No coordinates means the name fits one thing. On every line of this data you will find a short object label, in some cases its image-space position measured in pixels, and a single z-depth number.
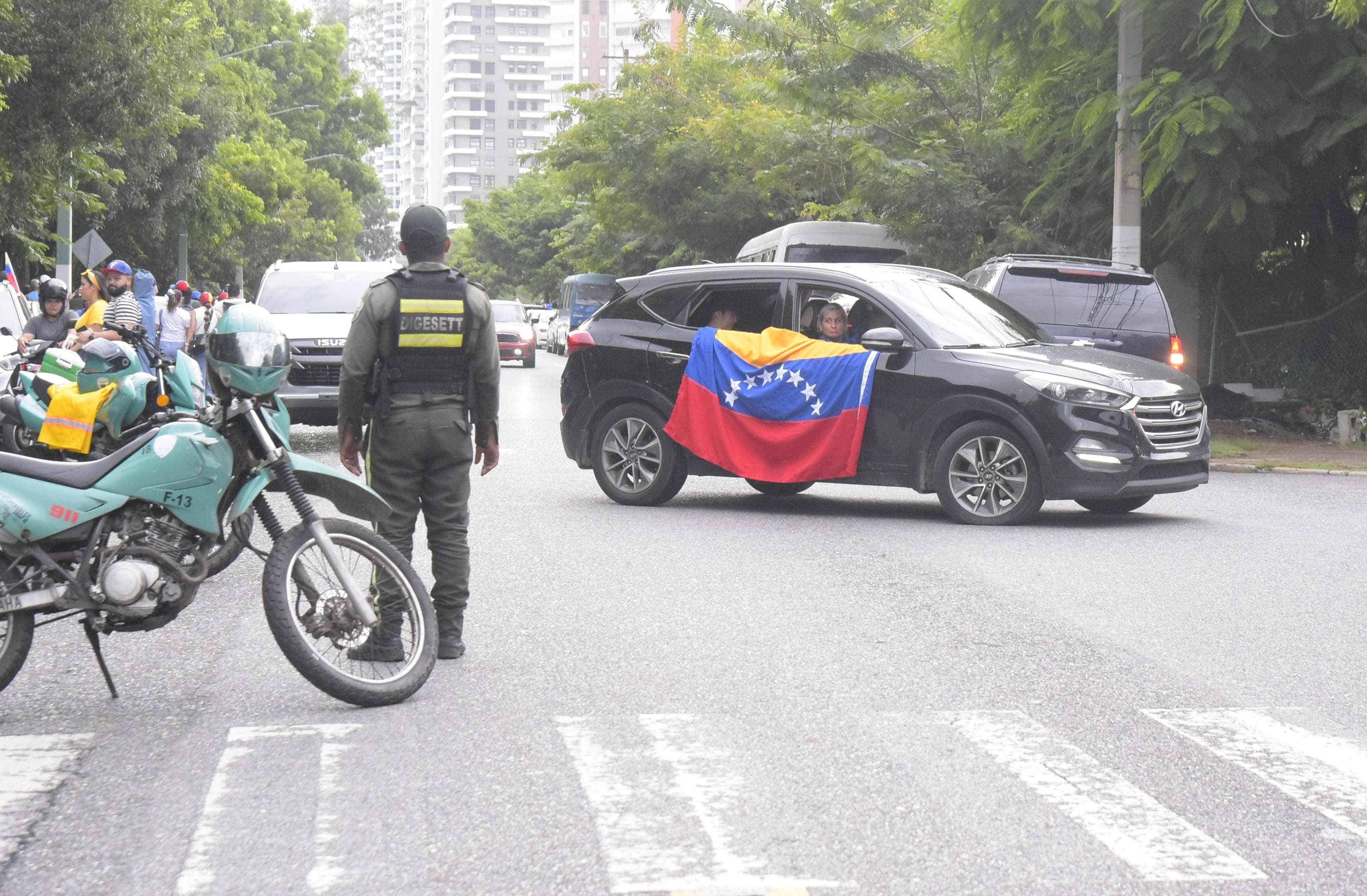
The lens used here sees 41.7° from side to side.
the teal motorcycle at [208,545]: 5.98
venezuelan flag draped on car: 12.01
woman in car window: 12.33
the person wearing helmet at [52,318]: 15.53
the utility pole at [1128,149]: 18.72
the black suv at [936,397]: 11.47
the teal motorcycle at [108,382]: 9.63
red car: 42.16
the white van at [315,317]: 16.92
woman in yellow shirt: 14.61
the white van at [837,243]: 26.69
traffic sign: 30.12
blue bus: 51.59
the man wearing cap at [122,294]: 15.75
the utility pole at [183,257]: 49.88
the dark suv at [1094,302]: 16.05
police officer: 6.73
